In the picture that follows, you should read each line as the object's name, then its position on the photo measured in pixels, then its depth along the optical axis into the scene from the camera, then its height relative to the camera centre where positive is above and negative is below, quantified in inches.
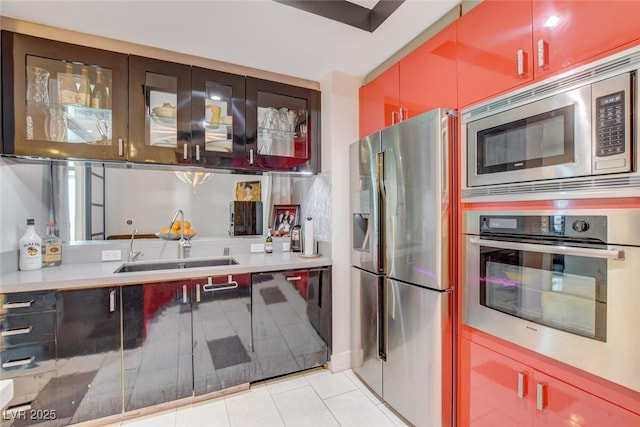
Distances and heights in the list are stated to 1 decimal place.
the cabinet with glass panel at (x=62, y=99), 67.8 +28.7
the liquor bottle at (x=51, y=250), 78.0 -9.9
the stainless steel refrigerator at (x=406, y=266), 61.6 -13.4
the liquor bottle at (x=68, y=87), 73.1 +32.2
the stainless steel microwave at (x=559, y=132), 38.1 +12.6
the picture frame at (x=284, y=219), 113.4 -2.4
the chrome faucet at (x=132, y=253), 88.7 -12.3
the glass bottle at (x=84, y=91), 74.5 +31.9
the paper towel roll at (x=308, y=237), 98.3 -8.3
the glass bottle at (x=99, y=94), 75.9 +31.5
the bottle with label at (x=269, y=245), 105.4 -11.8
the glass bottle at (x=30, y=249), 72.9 -9.0
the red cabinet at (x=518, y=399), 41.3 -30.9
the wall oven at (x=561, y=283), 38.0 -11.5
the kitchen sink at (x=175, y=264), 86.4 -16.1
